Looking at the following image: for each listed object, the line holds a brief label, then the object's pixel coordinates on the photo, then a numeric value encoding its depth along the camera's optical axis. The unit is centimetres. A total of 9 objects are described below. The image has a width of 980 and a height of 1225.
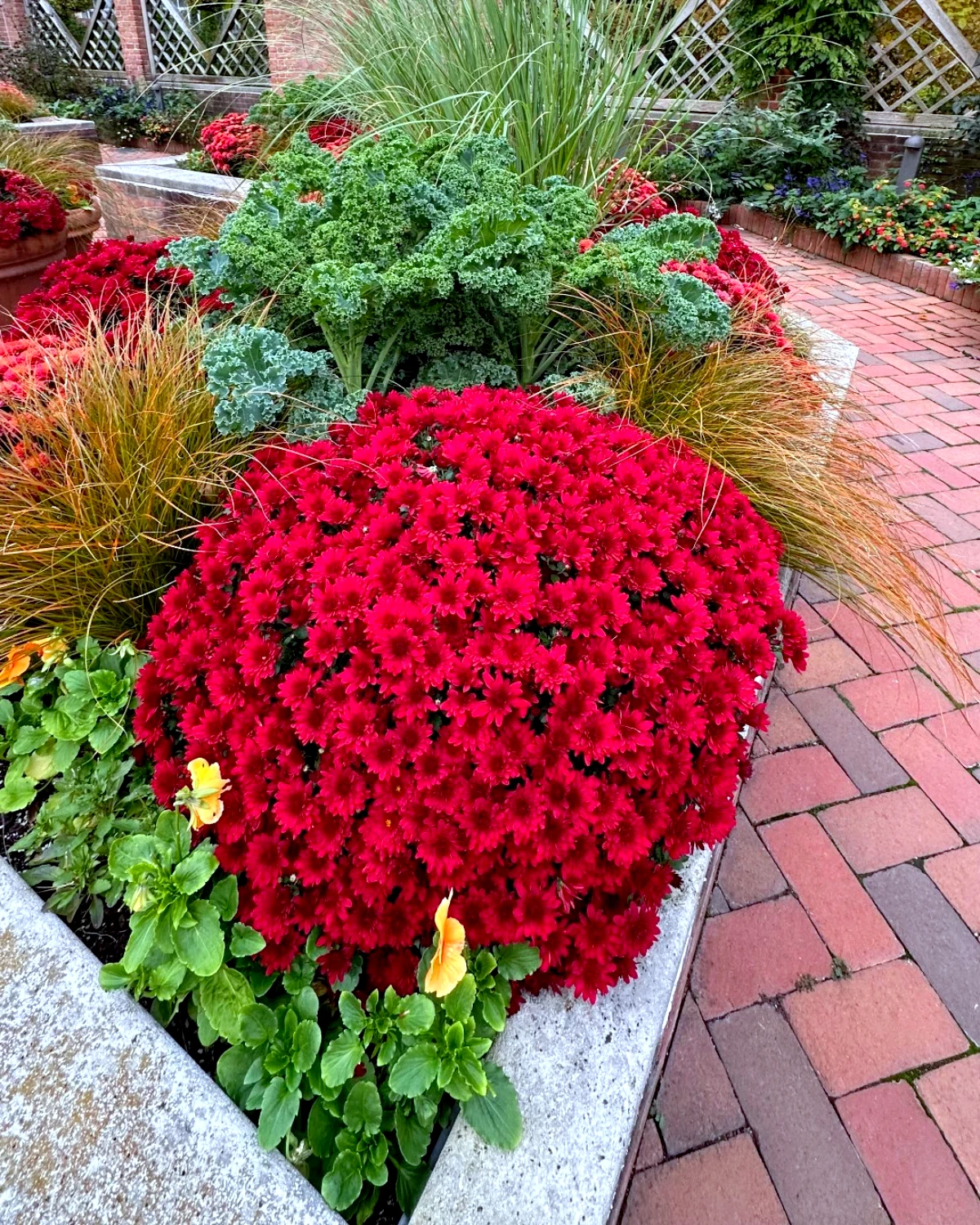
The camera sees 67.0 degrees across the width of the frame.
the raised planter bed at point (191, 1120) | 83
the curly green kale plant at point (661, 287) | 187
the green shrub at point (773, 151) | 594
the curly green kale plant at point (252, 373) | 157
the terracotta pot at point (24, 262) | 323
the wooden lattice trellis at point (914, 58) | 606
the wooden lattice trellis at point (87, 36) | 1152
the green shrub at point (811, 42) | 598
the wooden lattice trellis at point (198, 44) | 964
